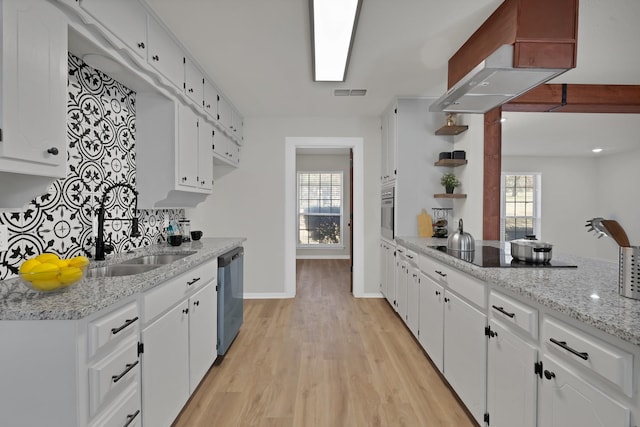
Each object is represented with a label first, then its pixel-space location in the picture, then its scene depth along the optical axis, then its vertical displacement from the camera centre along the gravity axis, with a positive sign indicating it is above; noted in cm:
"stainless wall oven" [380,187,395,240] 388 +1
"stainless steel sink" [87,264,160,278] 182 -35
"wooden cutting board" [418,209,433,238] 375 -14
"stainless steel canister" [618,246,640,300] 114 -21
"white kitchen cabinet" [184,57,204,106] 261 +112
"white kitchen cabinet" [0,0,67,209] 113 +43
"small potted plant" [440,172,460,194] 359 +35
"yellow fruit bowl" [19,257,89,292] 110 -23
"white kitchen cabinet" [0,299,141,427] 105 -54
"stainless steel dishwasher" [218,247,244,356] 260 -75
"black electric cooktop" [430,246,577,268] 177 -28
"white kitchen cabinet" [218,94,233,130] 349 +114
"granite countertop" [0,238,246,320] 104 -32
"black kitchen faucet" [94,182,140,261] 190 -17
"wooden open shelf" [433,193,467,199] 346 +19
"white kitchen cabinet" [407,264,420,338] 287 -82
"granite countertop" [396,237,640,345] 96 -31
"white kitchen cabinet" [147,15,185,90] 205 +111
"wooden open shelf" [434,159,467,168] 345 +56
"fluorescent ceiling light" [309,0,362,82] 199 +129
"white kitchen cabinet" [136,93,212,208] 246 +49
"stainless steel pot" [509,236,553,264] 183 -22
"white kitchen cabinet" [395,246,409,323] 327 -73
